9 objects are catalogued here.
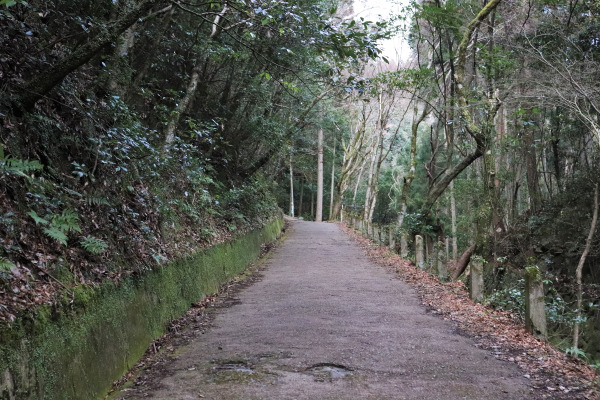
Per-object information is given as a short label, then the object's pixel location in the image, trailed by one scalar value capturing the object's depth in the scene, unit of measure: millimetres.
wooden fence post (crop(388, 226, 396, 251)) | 15629
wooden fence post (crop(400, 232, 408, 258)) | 14422
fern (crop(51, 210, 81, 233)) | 4295
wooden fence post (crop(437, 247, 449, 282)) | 10727
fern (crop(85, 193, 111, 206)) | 5336
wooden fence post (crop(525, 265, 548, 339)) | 6211
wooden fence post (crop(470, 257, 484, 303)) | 8188
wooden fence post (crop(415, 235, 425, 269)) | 12133
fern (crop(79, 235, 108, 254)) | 4676
